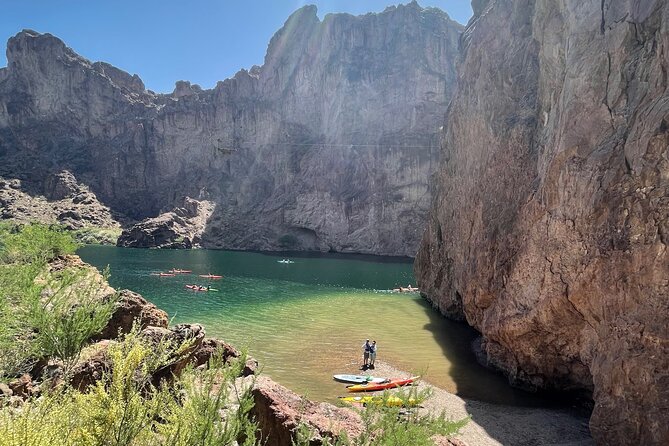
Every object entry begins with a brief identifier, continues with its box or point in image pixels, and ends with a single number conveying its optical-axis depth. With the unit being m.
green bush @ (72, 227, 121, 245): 104.61
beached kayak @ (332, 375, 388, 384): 20.50
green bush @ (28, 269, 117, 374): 13.05
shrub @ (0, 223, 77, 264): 27.50
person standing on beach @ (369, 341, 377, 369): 23.16
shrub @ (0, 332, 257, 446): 6.26
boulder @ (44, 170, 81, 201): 121.19
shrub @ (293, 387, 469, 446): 7.40
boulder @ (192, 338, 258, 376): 14.61
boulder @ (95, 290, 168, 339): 16.86
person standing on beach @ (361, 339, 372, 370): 23.11
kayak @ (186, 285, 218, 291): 46.04
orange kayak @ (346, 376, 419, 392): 19.61
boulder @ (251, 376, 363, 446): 9.77
